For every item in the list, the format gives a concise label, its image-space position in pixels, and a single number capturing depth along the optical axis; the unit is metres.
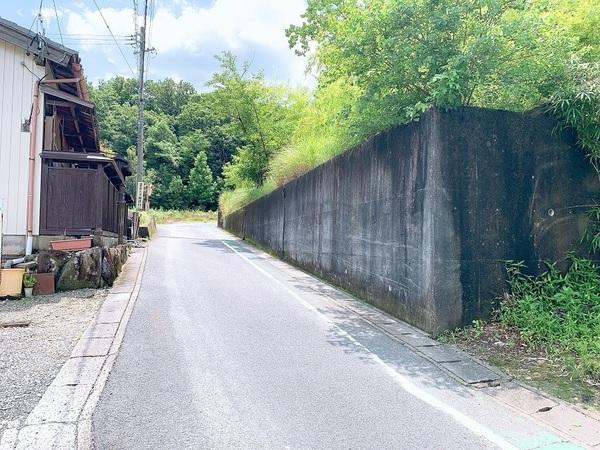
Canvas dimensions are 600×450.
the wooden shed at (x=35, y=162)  8.87
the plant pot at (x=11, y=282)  7.63
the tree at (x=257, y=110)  21.23
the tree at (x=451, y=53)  5.52
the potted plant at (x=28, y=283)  7.81
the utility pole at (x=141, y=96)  21.11
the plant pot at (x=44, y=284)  7.93
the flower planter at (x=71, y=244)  8.62
